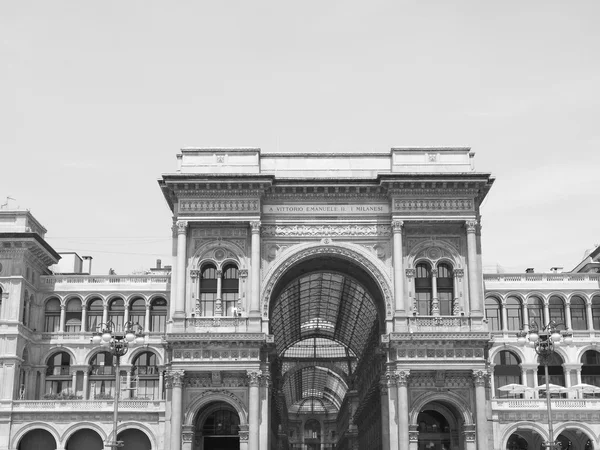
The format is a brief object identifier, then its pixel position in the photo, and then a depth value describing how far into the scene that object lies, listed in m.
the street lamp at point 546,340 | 44.61
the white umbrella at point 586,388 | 70.04
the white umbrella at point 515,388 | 69.69
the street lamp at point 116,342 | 45.66
